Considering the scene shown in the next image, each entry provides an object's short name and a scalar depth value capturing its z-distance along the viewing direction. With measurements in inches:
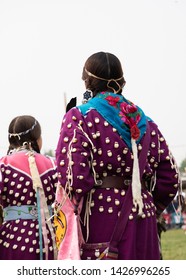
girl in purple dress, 254.2
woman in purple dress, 196.3
